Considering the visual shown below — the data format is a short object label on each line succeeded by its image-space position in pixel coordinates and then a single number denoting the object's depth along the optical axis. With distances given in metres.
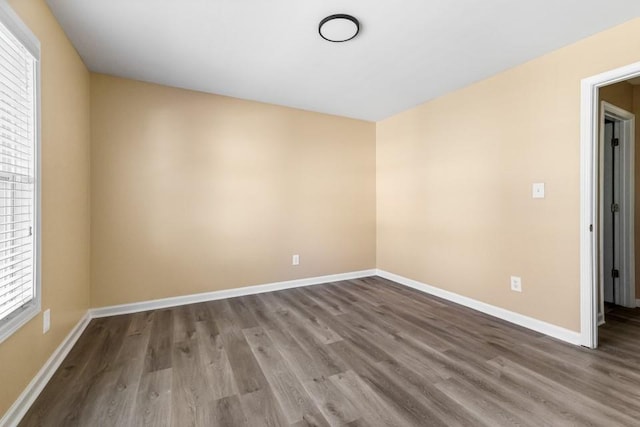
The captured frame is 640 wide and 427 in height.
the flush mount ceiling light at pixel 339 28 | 1.88
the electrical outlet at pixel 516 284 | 2.51
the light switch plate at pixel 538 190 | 2.35
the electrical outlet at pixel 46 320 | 1.68
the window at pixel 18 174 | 1.34
